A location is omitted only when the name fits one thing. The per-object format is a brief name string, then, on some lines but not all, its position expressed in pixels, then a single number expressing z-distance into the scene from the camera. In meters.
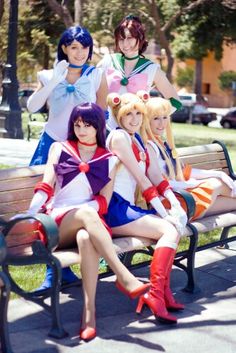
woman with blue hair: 4.66
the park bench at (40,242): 3.94
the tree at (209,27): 27.31
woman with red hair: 5.11
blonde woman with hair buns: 4.35
